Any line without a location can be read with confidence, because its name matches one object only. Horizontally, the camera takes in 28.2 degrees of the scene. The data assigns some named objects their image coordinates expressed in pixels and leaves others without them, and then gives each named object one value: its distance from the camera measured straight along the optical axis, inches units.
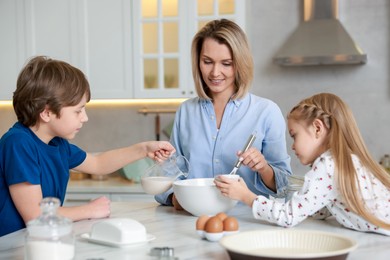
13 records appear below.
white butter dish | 72.7
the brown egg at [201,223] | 75.2
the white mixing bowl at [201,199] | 84.0
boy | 81.3
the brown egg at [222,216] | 75.2
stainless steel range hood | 158.6
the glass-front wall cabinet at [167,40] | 163.3
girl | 76.0
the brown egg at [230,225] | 74.3
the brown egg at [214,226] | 73.3
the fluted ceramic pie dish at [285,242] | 66.0
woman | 95.9
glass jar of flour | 64.2
